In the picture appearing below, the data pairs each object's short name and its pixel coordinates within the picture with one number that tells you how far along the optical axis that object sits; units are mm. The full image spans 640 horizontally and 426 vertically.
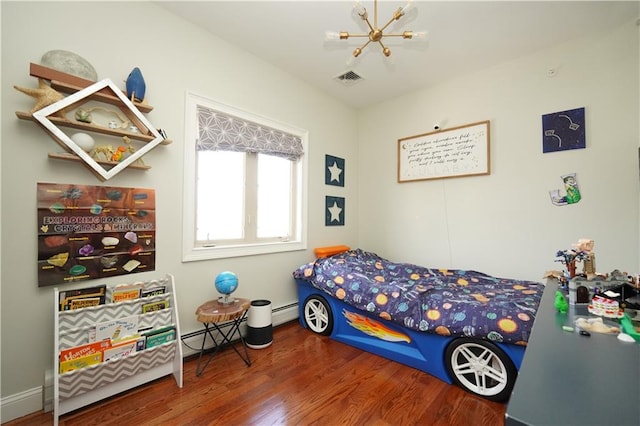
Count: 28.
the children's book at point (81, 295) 1590
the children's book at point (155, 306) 1808
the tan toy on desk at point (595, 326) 846
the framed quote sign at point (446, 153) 2805
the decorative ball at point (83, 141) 1578
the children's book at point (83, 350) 1474
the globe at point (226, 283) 2078
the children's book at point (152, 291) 1840
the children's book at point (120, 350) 1596
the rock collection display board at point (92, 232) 1571
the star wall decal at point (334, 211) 3367
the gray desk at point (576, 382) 466
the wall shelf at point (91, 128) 1470
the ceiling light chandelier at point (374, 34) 1569
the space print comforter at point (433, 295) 1655
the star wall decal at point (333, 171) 3366
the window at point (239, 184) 2238
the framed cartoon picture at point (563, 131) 2295
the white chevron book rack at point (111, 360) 1486
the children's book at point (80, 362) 1463
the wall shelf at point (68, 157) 1538
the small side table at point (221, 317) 1913
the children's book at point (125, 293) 1738
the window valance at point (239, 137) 2277
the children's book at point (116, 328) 1596
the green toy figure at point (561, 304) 1066
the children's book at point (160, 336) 1746
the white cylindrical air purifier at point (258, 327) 2316
